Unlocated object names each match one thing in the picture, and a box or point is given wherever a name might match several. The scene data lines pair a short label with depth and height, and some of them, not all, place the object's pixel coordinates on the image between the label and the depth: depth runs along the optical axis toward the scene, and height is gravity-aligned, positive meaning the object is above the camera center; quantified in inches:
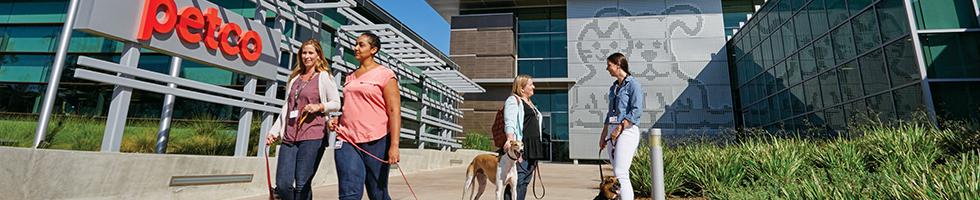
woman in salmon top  95.0 +7.2
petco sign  167.3 +57.2
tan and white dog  136.5 -1.4
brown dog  126.9 -6.2
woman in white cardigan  101.3 +9.4
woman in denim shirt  128.7 +13.6
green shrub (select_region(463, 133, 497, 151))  739.4 +39.7
